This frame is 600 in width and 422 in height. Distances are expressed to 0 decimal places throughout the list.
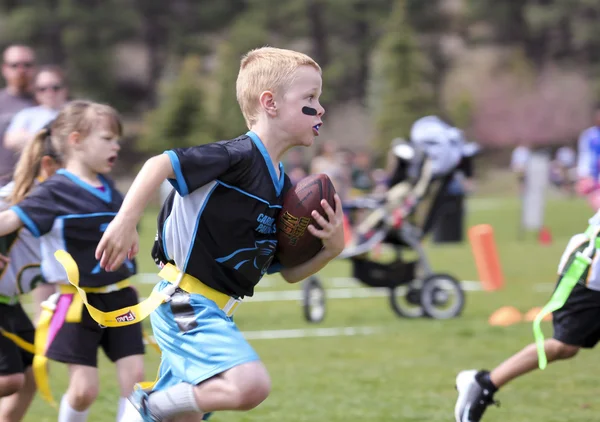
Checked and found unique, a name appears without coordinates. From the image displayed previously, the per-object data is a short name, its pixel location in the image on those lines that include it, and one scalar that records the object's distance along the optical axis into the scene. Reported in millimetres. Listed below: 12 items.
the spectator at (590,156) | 23456
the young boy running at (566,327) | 10609
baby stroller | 22141
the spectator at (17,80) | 16156
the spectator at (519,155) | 75200
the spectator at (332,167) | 43656
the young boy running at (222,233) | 7699
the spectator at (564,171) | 84500
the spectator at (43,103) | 14969
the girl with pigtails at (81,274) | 9695
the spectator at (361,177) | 49812
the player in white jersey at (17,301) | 10225
